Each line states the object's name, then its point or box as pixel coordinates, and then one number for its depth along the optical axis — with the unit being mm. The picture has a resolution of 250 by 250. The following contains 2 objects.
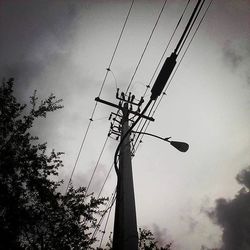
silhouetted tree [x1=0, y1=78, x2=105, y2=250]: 10312
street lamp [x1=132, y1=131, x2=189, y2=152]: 6098
